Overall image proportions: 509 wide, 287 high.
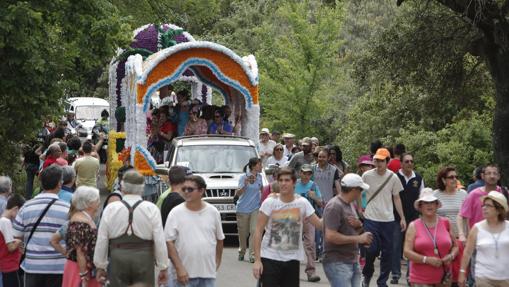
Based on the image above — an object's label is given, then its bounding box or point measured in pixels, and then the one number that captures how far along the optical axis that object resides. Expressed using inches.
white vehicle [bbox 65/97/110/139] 2006.6
